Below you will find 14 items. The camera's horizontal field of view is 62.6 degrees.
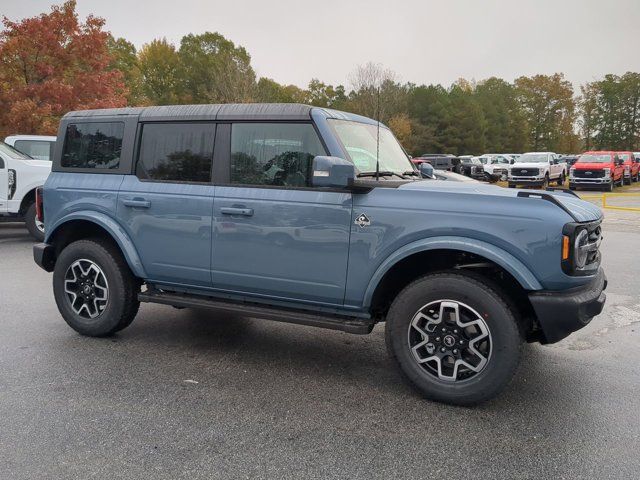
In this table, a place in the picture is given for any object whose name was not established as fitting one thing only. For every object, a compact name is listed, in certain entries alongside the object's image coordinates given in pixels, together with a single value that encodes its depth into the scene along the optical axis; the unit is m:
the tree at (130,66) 48.09
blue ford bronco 3.37
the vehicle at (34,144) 11.91
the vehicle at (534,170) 28.86
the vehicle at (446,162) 30.08
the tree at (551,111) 85.44
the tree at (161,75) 54.78
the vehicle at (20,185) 10.15
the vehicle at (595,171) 27.55
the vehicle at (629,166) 32.16
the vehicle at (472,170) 28.67
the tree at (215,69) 40.41
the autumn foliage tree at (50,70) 14.84
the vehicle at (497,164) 38.12
